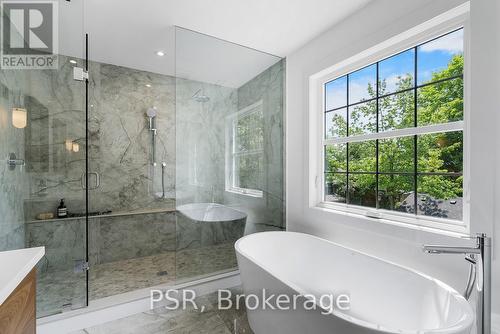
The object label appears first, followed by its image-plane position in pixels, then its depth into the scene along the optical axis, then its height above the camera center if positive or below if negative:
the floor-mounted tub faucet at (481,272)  1.15 -0.50
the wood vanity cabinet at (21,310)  0.81 -0.53
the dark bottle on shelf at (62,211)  2.07 -0.39
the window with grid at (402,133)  1.64 +0.26
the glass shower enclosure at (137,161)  1.95 +0.04
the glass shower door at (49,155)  1.80 +0.08
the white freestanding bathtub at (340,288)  1.16 -0.77
